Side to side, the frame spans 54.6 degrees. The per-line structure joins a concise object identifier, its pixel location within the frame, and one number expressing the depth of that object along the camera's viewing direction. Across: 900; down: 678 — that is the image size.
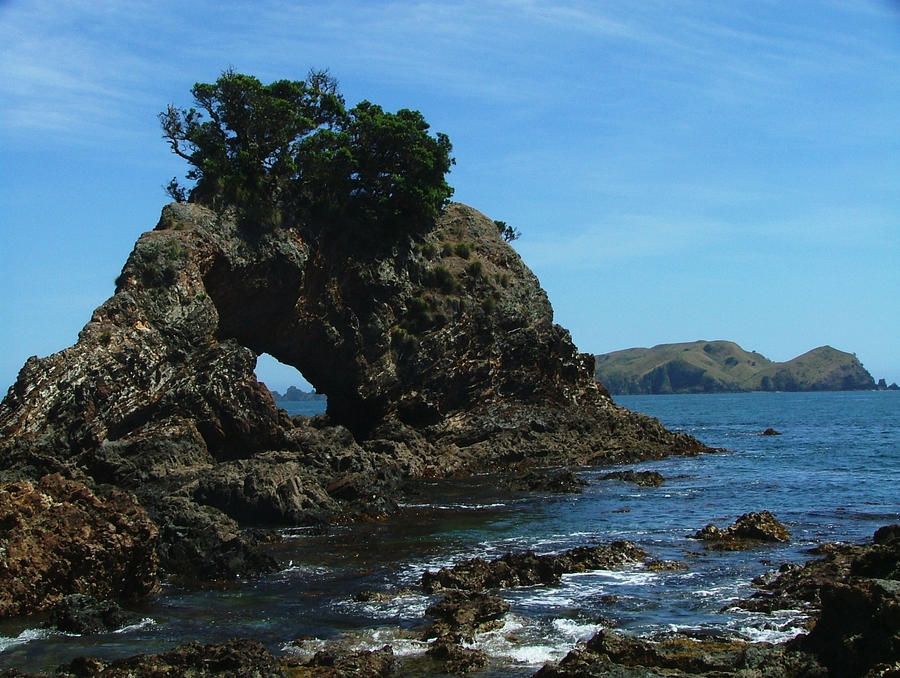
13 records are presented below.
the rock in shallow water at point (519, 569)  21.58
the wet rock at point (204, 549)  23.03
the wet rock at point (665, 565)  23.73
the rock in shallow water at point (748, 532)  27.50
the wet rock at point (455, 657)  15.20
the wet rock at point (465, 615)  17.31
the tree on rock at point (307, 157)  49.47
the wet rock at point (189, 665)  14.40
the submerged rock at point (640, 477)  44.00
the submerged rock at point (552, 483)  41.38
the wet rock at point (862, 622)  12.36
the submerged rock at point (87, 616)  17.86
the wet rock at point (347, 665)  14.80
